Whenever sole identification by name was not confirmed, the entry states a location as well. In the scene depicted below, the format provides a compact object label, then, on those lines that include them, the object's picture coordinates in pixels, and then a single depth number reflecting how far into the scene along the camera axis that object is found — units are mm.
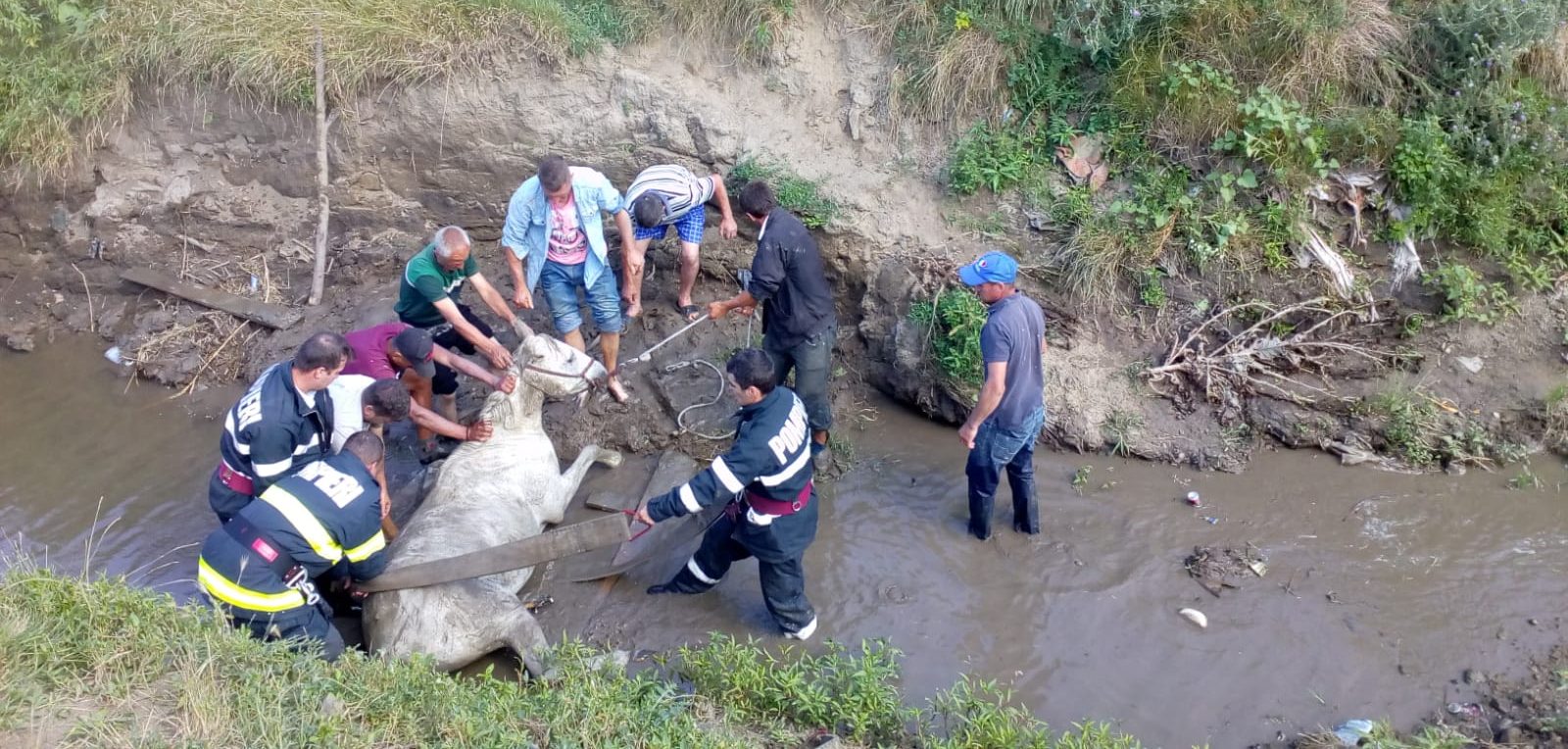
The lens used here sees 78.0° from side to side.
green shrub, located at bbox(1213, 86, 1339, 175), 7062
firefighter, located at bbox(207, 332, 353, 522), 4988
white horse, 5004
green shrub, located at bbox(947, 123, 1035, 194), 7578
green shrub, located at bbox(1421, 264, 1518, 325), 6641
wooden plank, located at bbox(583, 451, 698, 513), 6379
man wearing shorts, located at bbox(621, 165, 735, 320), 6809
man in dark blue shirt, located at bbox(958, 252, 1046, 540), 5363
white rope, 6898
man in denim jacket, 6539
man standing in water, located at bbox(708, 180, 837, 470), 6000
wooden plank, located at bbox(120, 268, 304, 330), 8164
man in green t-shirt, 6258
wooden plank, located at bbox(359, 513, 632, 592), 4867
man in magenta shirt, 5898
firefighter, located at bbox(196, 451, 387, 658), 4430
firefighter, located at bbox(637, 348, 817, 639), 4688
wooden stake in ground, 8266
